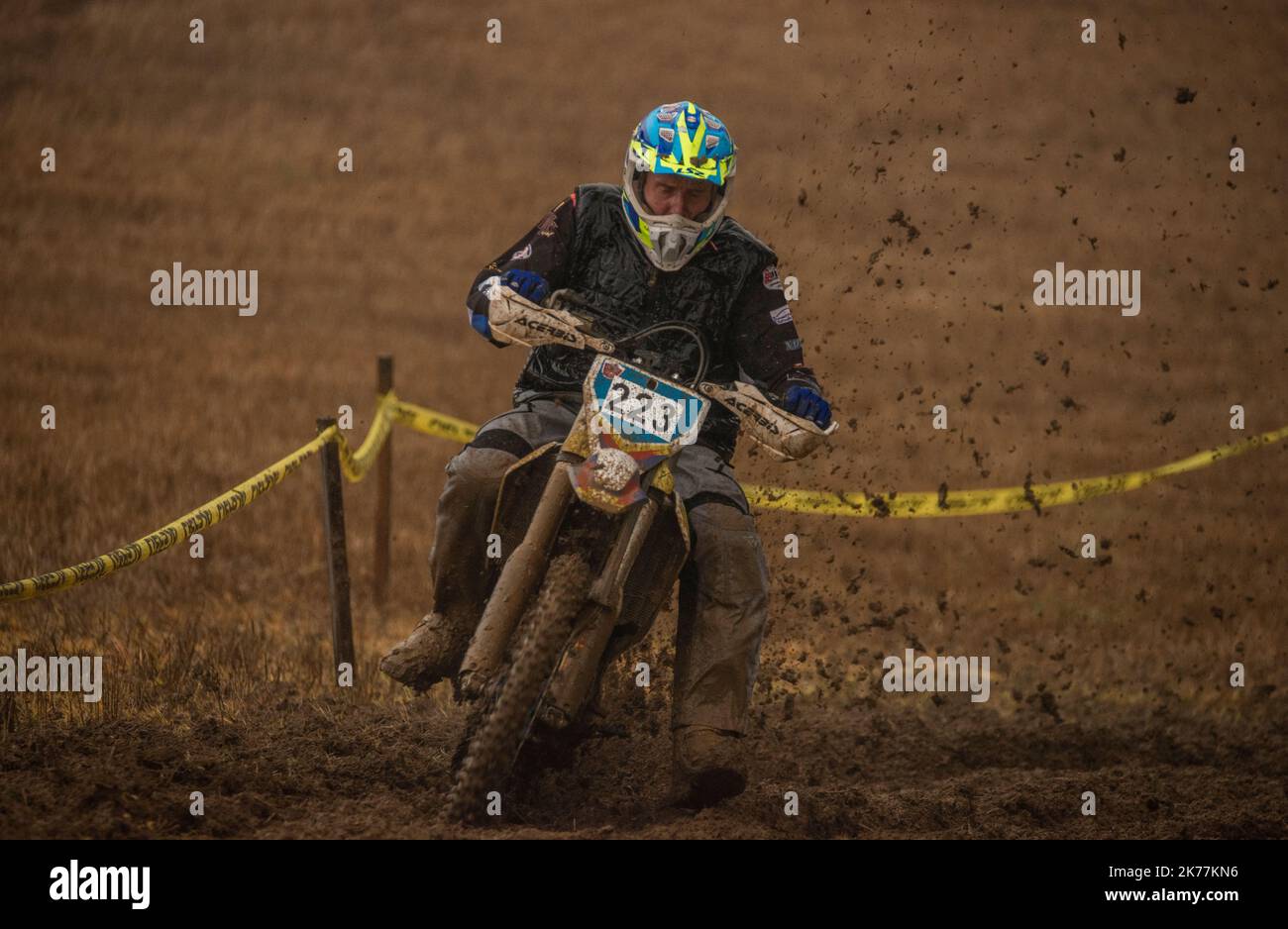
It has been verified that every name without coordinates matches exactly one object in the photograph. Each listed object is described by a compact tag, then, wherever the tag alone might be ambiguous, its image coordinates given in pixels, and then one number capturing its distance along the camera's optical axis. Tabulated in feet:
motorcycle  33.78
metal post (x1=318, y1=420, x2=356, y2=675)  50.42
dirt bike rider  37.65
